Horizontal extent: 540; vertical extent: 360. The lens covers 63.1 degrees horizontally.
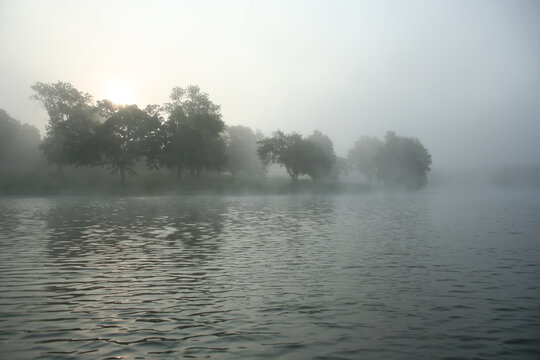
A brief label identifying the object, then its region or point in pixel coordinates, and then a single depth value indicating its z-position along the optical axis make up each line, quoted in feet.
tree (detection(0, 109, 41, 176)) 383.78
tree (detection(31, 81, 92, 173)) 344.98
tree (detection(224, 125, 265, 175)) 514.68
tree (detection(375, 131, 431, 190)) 547.49
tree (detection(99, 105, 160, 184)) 343.05
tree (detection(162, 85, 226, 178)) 373.61
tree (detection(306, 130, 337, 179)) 455.63
